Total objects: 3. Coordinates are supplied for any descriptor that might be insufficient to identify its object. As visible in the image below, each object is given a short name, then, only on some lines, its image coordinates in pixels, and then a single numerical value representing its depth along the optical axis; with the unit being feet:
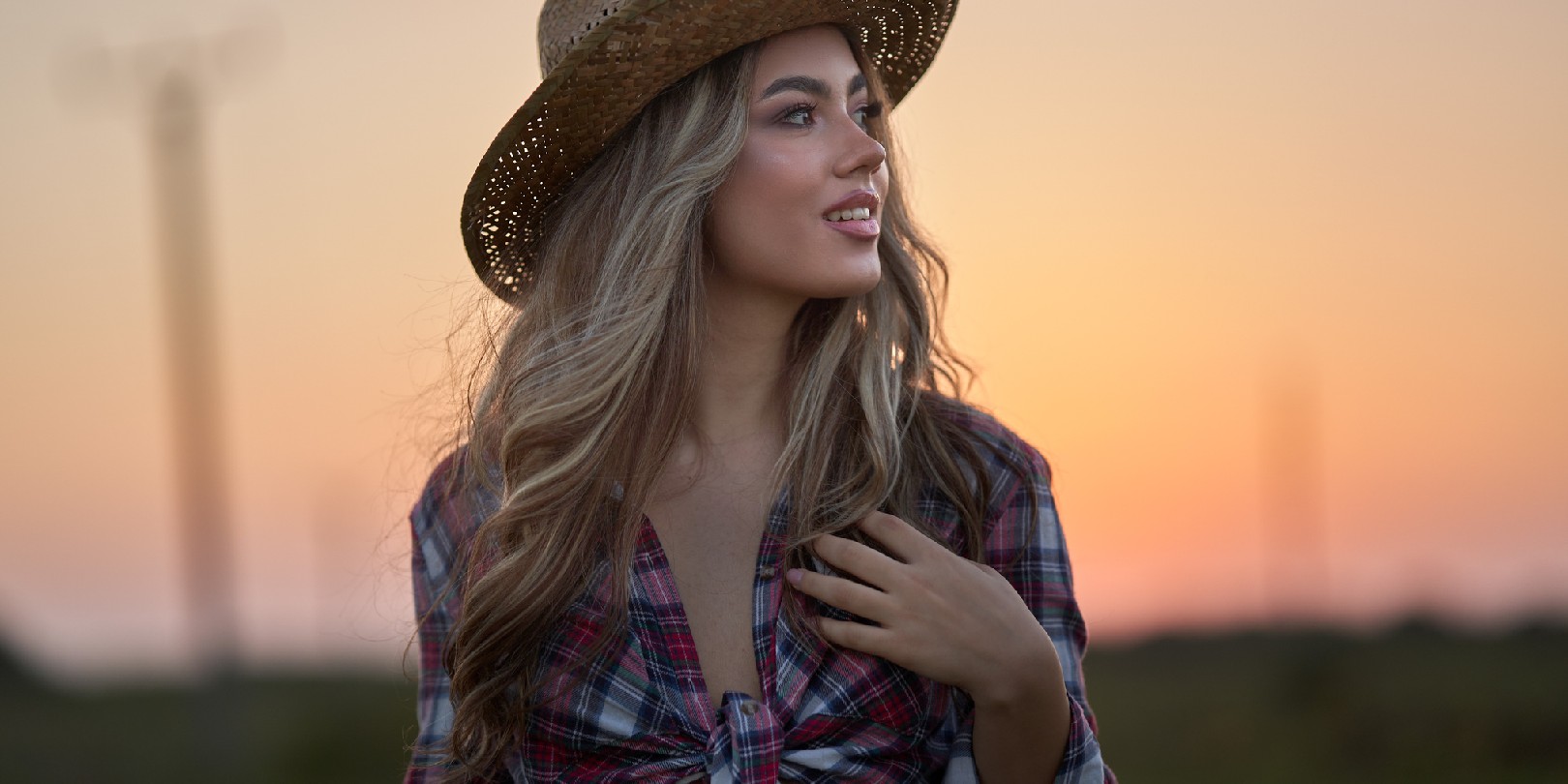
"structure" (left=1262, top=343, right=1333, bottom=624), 57.00
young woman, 9.03
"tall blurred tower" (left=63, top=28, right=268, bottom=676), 46.50
